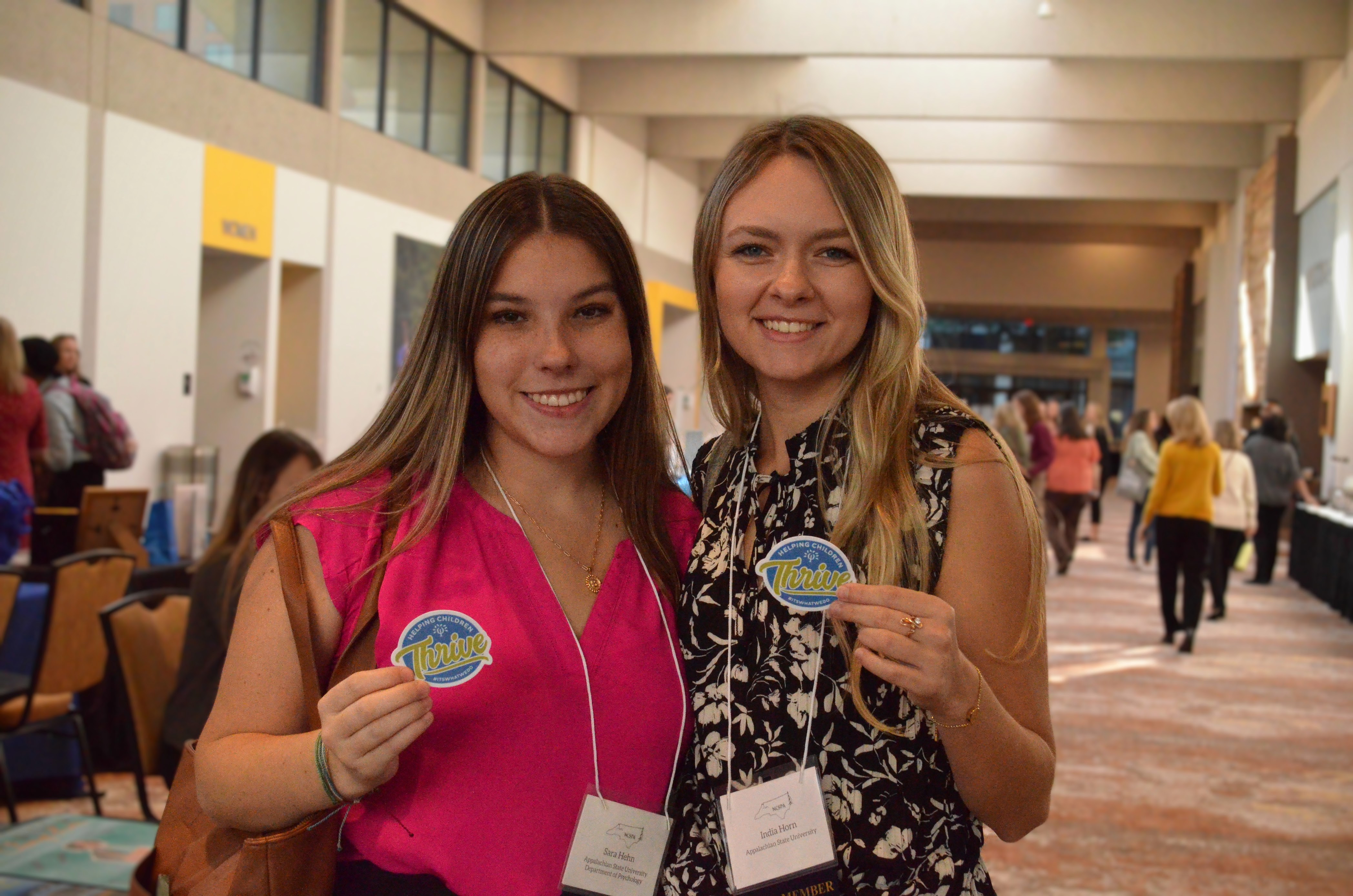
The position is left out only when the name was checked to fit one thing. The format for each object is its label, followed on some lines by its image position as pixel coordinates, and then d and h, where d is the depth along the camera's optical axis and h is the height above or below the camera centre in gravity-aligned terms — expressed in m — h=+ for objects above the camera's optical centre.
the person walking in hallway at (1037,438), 11.64 -0.17
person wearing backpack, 7.82 -0.43
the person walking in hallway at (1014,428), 11.07 -0.08
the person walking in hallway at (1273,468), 11.85 -0.34
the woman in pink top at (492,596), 1.60 -0.29
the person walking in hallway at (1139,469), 12.72 -0.45
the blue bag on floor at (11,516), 5.07 -0.62
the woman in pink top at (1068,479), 11.97 -0.55
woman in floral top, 1.65 -0.20
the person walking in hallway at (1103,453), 17.25 -0.64
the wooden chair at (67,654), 4.36 -1.04
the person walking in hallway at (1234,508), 9.19 -0.58
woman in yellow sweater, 8.10 -0.43
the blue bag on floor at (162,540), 6.39 -0.87
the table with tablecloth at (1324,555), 10.43 -1.08
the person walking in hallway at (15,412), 6.57 -0.25
